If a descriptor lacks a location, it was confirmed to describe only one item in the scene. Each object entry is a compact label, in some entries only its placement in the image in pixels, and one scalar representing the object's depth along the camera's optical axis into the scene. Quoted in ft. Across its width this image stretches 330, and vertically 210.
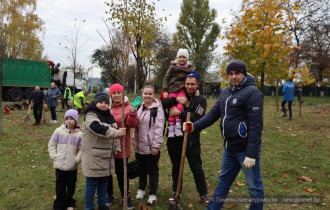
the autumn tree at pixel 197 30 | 122.42
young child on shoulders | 13.03
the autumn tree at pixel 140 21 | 33.17
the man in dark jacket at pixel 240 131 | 9.08
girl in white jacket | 11.96
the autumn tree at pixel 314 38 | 87.61
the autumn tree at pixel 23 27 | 88.89
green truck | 60.80
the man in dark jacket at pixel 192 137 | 12.47
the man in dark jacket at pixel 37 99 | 36.65
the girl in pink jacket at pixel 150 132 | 12.55
